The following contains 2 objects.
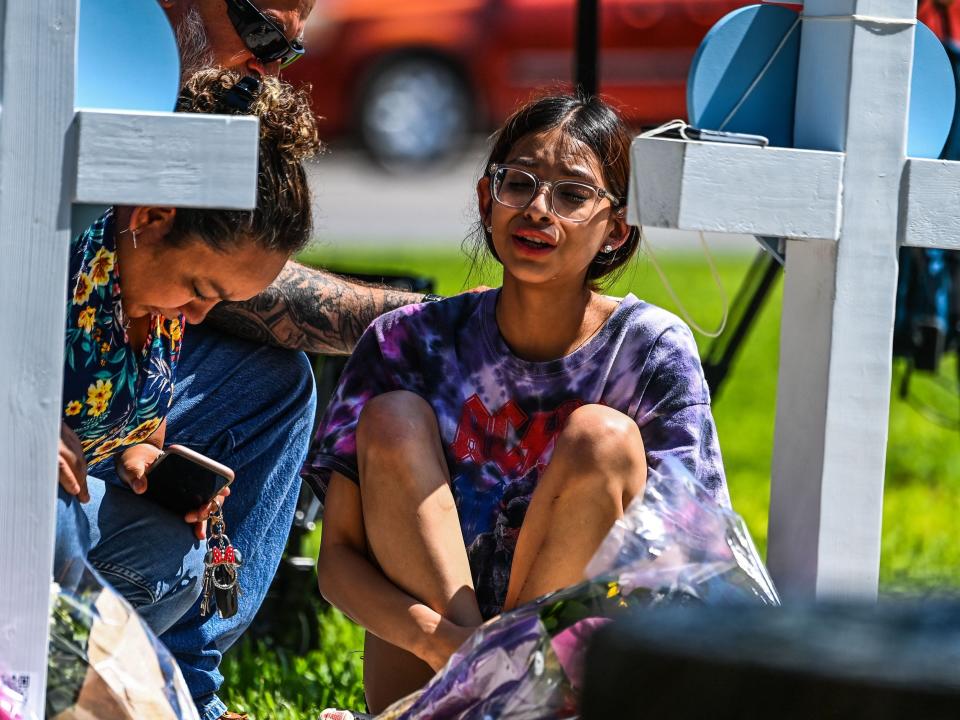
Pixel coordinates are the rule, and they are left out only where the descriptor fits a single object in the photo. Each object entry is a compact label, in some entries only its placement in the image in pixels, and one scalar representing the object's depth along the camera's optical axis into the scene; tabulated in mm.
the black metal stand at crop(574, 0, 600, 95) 8227
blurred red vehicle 23580
